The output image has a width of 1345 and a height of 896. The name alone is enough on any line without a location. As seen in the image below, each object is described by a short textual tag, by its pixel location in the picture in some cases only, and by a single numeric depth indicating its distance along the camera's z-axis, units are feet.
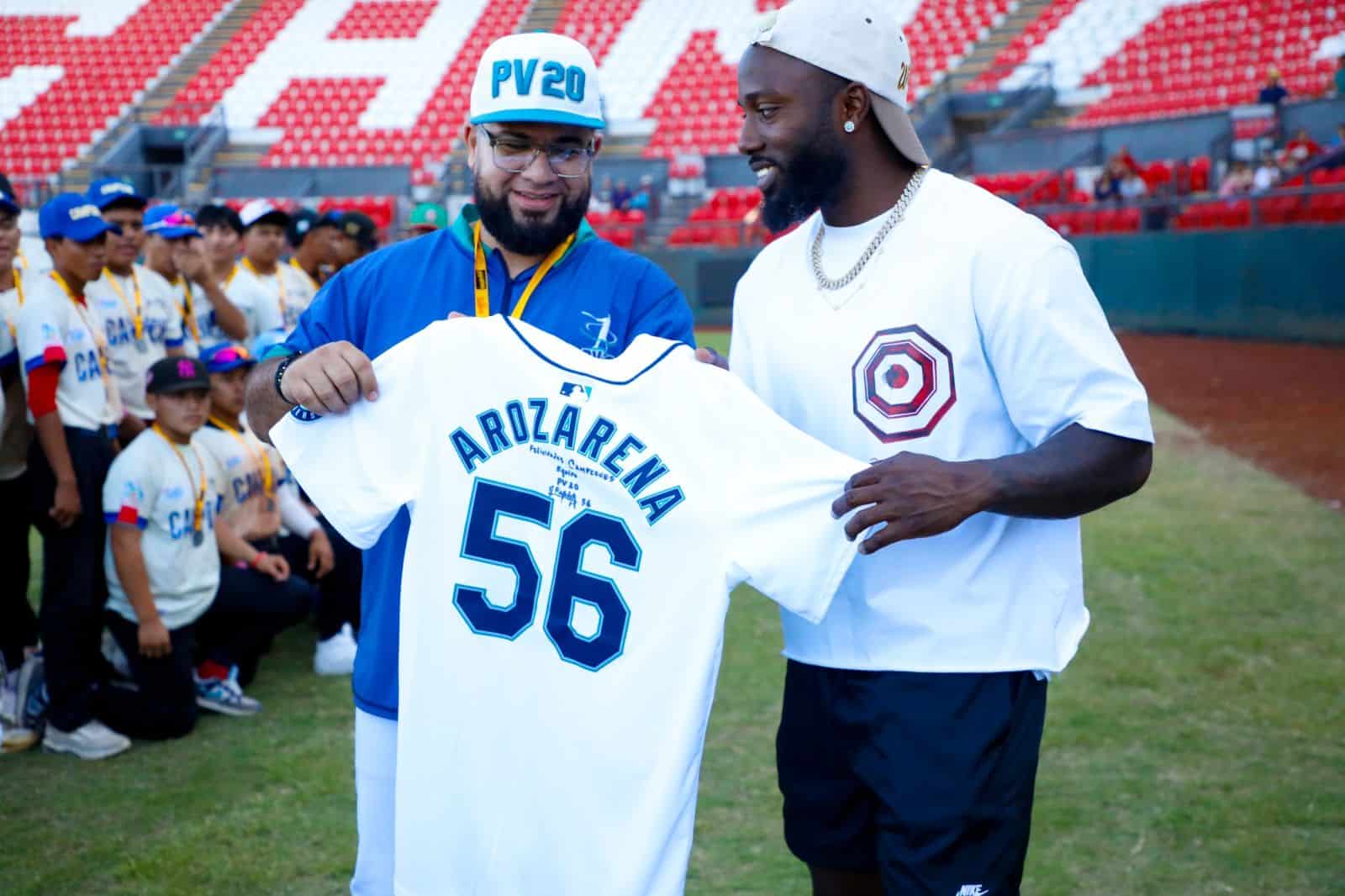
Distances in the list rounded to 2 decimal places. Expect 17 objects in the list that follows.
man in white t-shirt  7.09
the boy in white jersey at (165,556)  16.31
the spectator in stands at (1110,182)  63.16
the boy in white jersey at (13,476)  16.24
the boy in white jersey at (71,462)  15.88
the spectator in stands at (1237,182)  57.47
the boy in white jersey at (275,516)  18.89
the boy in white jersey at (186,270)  21.61
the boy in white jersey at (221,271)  22.89
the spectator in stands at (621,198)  78.43
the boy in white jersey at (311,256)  25.08
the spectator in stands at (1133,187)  62.28
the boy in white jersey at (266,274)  24.09
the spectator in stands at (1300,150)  56.59
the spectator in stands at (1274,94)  61.31
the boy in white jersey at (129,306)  19.22
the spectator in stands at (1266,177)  56.18
